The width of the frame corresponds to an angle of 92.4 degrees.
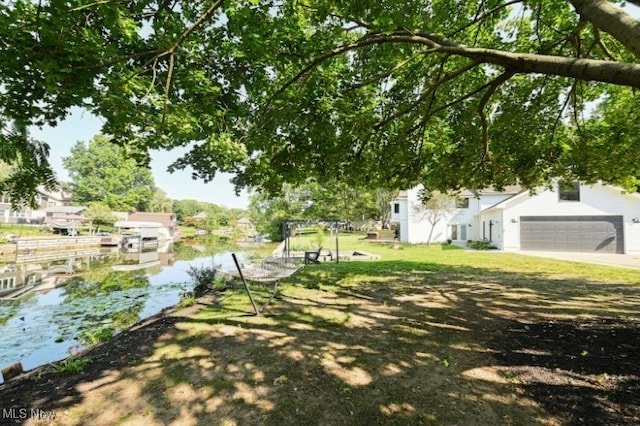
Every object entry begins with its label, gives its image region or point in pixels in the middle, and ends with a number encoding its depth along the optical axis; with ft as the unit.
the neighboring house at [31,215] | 136.67
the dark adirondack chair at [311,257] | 50.93
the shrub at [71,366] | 13.26
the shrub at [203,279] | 32.73
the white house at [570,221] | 63.93
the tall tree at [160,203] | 271.14
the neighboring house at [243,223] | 330.30
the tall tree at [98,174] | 174.60
